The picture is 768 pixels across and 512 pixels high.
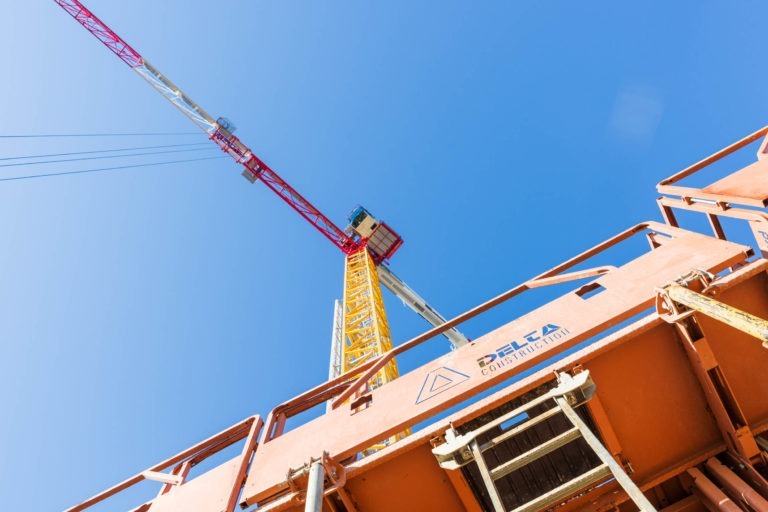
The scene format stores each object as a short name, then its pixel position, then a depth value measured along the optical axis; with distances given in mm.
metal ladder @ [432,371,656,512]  3303
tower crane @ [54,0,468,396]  25141
